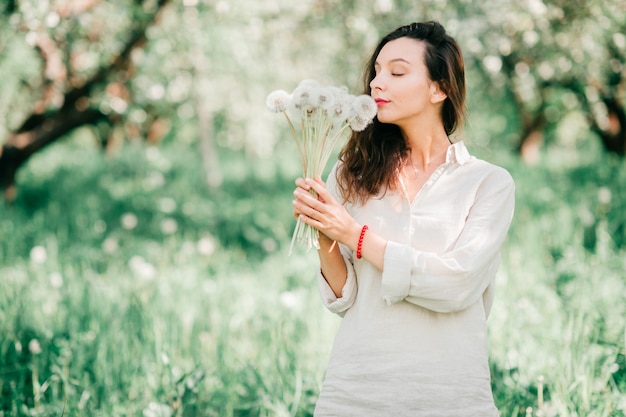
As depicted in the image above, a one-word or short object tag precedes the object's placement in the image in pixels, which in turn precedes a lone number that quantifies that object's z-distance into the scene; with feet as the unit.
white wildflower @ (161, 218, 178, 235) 19.88
